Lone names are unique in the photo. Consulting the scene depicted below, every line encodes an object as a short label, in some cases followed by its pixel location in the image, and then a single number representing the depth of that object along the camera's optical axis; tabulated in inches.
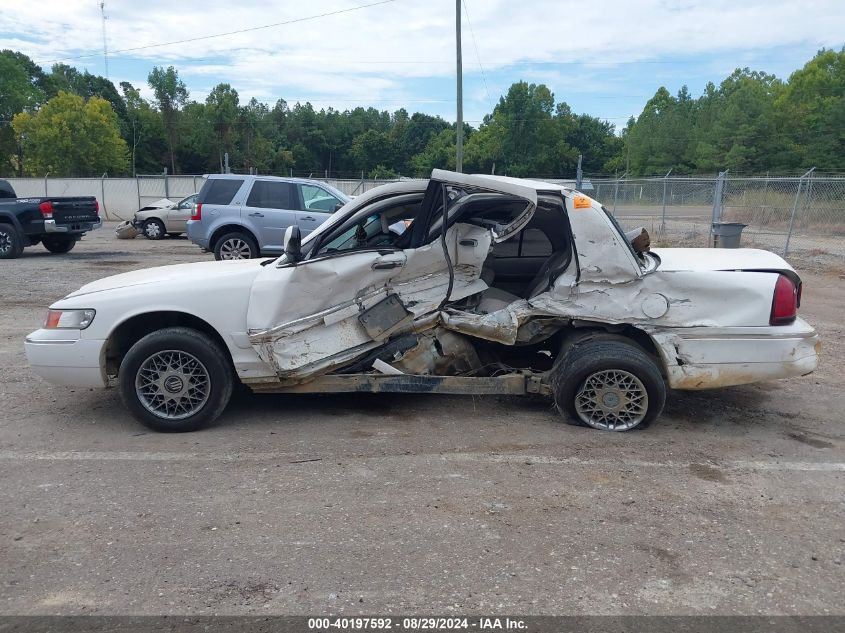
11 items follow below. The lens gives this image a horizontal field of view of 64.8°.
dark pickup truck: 586.6
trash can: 574.9
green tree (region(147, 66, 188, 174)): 2406.5
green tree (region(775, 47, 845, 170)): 1648.6
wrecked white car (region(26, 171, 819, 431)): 180.9
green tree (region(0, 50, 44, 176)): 2187.5
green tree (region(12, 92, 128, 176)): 1891.0
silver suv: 499.5
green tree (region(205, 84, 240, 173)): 2426.2
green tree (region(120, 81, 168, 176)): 2539.4
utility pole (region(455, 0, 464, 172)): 812.6
